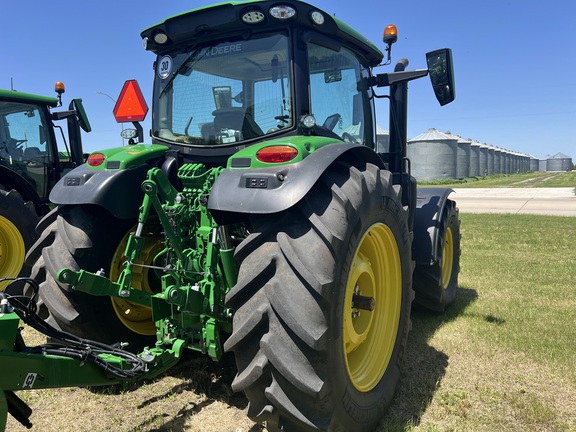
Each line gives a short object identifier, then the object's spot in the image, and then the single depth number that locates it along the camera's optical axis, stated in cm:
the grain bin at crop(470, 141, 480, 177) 4987
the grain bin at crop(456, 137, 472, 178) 4391
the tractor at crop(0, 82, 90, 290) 523
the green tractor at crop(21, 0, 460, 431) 213
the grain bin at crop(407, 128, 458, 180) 4062
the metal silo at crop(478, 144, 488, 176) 5431
